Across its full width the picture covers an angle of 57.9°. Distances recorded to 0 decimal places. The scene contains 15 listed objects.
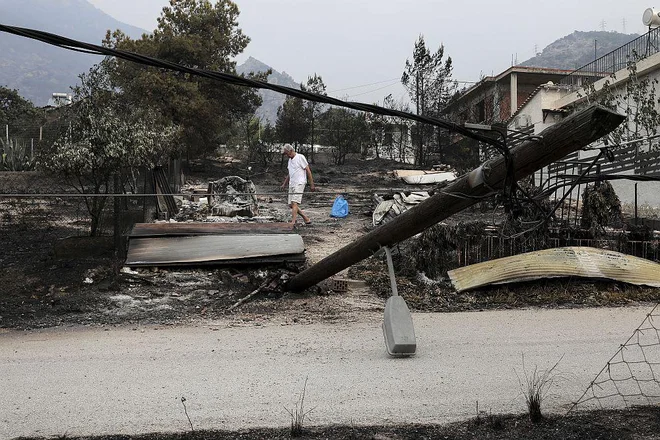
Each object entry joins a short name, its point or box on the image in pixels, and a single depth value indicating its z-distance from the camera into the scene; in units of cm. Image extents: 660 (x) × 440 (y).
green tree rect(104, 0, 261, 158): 2162
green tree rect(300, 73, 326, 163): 2983
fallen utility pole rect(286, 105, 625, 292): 373
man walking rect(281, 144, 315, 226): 1191
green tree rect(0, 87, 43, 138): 2180
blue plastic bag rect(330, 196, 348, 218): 1391
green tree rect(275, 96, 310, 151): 2942
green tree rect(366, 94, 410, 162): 2831
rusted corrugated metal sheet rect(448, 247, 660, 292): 845
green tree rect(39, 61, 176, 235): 938
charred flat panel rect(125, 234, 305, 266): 891
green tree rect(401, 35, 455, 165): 2914
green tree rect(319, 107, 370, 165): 2876
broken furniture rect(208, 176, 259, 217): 1348
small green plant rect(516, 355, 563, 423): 412
